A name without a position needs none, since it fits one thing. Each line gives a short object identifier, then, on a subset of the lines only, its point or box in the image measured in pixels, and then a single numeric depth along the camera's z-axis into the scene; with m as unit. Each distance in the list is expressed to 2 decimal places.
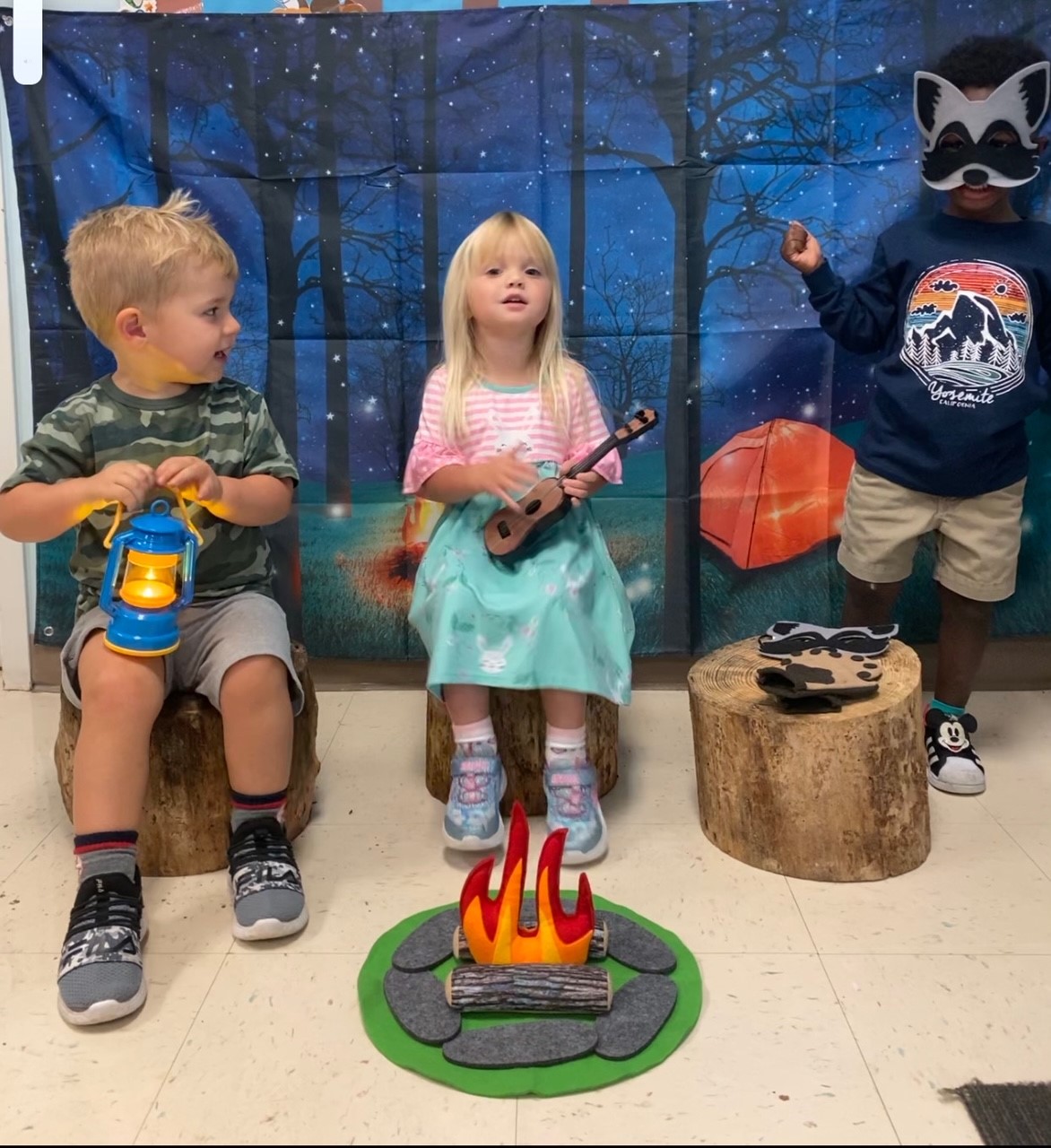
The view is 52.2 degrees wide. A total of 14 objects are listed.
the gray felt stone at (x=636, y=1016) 1.32
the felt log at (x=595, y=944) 1.49
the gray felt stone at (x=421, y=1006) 1.35
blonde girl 1.83
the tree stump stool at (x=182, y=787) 1.72
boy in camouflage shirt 1.55
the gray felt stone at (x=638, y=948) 1.49
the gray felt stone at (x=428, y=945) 1.49
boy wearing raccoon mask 2.03
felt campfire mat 1.27
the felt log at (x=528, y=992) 1.38
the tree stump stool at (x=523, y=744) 1.97
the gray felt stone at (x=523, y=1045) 1.31
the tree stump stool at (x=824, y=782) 1.70
